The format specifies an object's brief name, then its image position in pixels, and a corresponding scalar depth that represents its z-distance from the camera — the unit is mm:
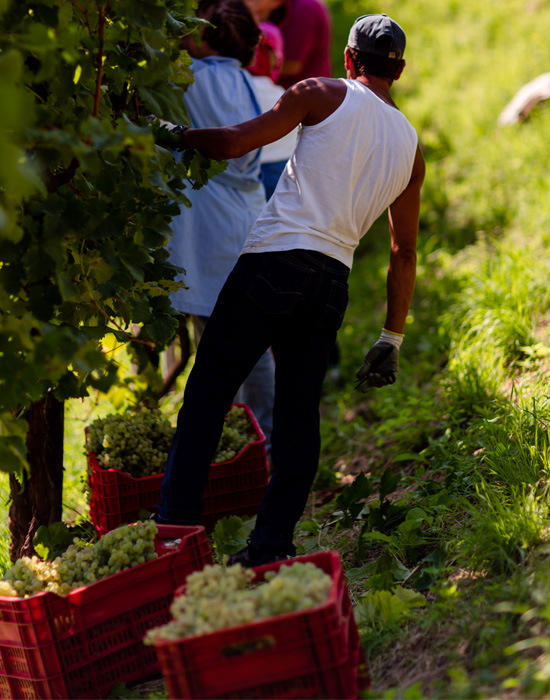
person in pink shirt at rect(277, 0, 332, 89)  10687
